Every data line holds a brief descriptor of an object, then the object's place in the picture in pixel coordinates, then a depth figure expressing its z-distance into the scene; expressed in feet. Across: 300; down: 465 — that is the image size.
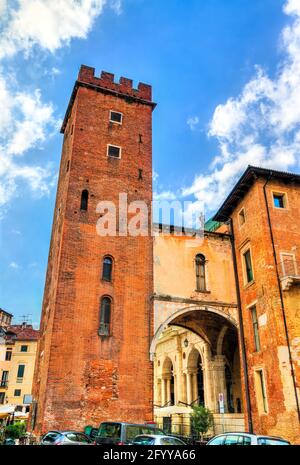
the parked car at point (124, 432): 40.16
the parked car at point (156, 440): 33.91
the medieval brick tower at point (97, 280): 61.82
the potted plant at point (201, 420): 76.13
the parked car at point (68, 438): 43.04
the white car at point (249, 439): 30.37
